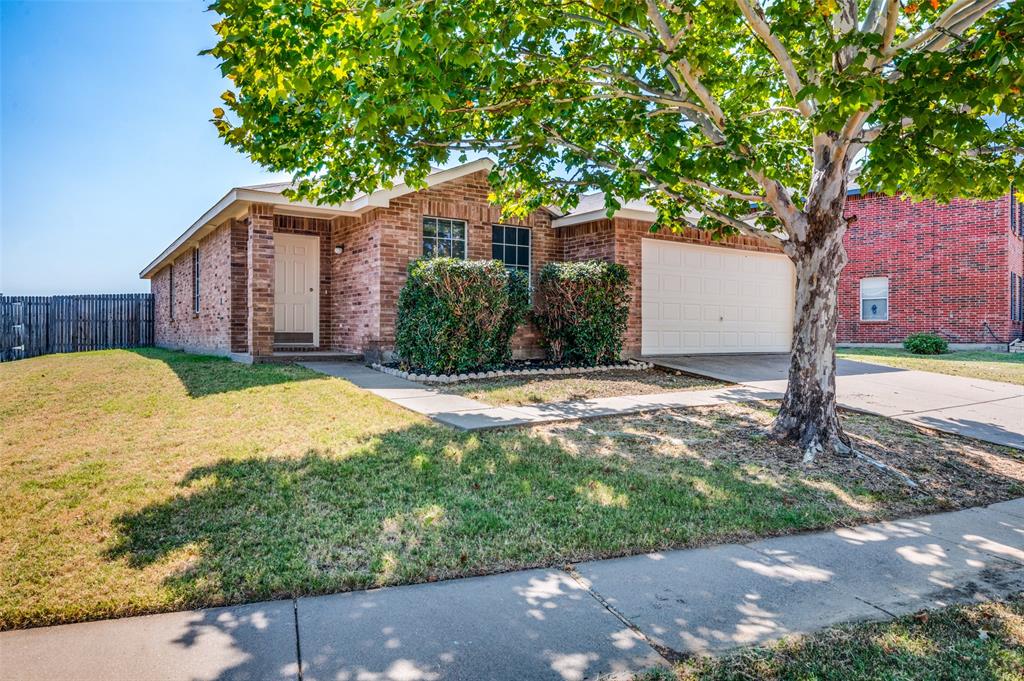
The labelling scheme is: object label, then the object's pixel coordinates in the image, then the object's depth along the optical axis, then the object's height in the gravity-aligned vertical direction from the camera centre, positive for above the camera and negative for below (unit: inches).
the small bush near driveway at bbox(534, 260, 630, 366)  430.3 +14.9
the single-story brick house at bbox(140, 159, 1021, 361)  434.0 +56.1
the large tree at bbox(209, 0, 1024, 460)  178.4 +86.3
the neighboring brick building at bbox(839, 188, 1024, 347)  719.7 +79.3
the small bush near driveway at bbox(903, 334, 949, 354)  676.1 -15.6
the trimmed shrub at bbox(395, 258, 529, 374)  369.1 +10.5
